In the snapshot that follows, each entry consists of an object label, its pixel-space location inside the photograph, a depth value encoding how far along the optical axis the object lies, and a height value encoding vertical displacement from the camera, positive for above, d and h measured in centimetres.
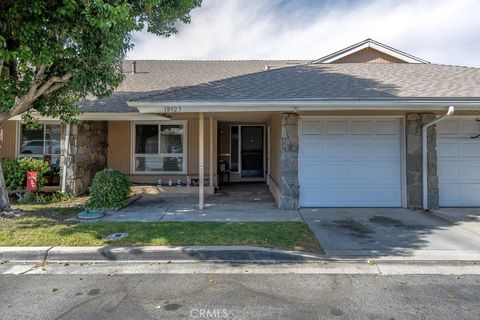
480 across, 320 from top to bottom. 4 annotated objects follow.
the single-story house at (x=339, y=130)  739 +101
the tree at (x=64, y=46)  546 +232
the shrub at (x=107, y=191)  816 -67
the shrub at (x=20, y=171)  962 -17
